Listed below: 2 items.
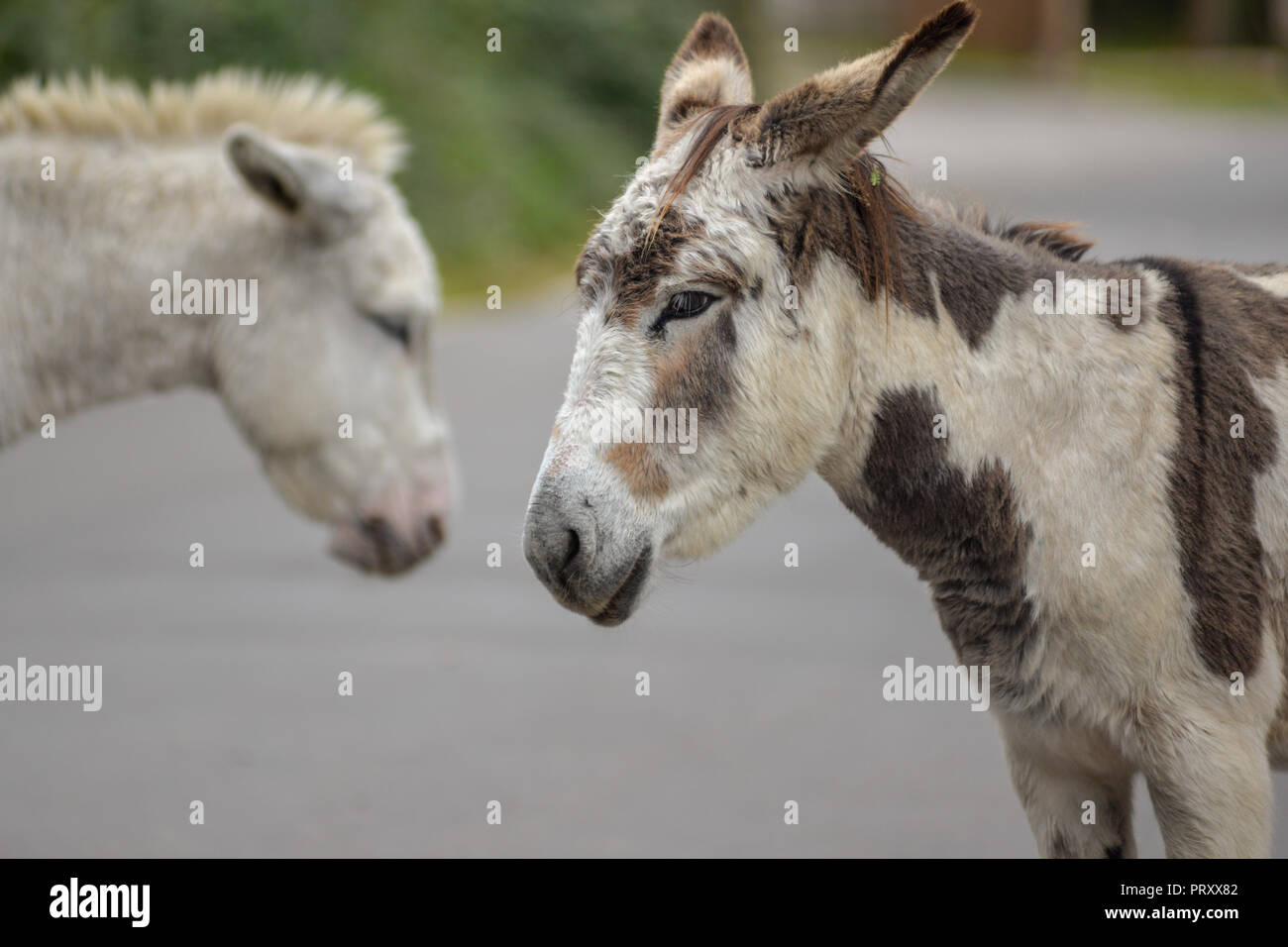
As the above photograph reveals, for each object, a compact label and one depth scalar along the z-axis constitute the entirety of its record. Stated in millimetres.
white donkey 4730
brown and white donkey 2895
